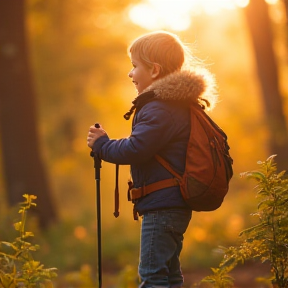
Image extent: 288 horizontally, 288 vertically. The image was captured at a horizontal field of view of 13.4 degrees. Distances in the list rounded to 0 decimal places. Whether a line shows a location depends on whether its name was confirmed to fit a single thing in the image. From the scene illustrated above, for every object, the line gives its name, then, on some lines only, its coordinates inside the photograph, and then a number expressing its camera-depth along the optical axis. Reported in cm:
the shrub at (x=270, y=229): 782
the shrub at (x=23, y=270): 776
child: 760
